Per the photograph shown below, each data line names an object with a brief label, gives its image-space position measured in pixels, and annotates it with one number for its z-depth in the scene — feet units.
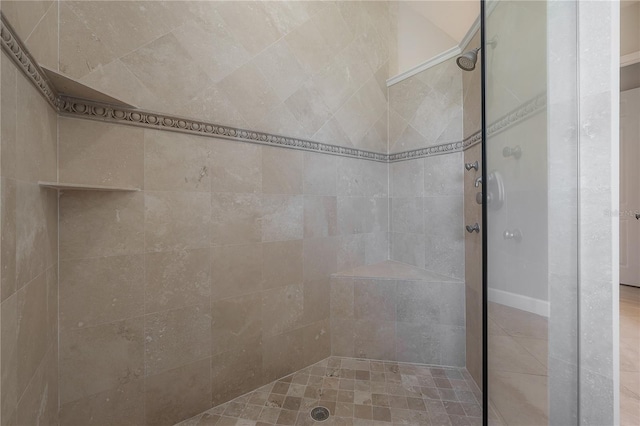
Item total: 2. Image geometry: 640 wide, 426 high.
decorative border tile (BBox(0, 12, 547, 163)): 2.23
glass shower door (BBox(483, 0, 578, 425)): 2.22
